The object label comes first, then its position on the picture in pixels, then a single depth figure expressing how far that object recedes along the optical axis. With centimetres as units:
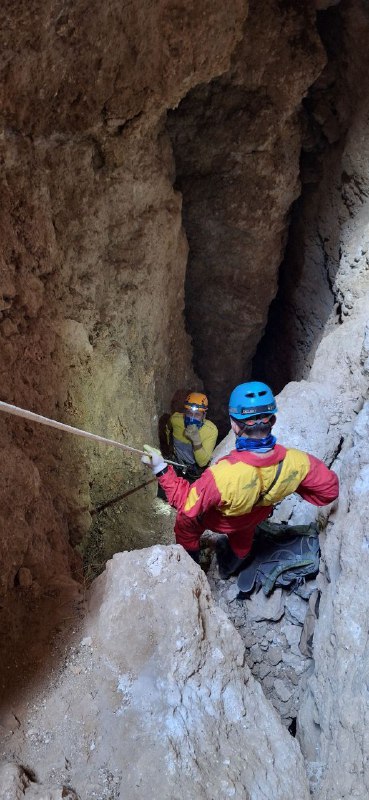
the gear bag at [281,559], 323
